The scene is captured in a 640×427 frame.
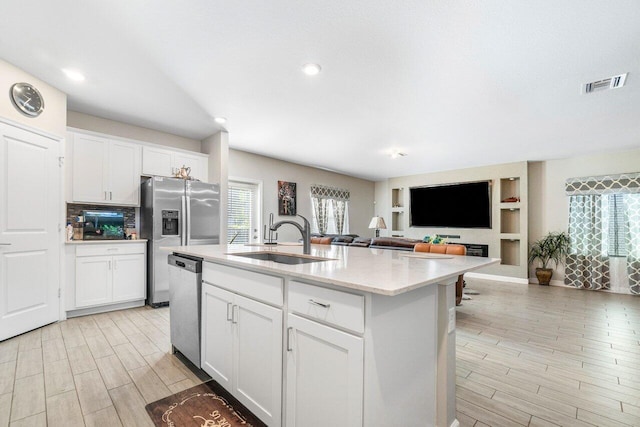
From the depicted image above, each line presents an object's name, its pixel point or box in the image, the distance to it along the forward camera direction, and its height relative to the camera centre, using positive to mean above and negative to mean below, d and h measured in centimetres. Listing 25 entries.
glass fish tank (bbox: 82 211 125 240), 382 -15
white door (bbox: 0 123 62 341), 281 -17
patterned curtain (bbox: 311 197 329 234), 708 +6
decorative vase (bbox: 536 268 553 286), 581 -119
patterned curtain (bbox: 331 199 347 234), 764 +6
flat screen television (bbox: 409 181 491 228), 668 +23
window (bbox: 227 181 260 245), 566 +6
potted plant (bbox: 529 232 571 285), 578 -73
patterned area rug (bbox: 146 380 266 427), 166 -118
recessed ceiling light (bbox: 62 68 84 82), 287 +138
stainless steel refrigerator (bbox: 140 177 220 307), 391 -8
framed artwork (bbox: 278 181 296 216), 632 +36
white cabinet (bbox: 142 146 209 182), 419 +78
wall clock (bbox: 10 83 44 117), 287 +115
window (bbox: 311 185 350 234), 709 +12
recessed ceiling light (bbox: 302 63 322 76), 261 +131
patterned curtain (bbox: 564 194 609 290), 542 -57
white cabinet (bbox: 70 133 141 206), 363 +56
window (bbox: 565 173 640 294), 516 -24
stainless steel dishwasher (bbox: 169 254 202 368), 215 -70
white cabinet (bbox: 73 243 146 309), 352 -76
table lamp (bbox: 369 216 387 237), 727 -21
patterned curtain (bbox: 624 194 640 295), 511 -45
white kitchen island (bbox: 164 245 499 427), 114 -58
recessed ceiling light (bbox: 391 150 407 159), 541 +114
